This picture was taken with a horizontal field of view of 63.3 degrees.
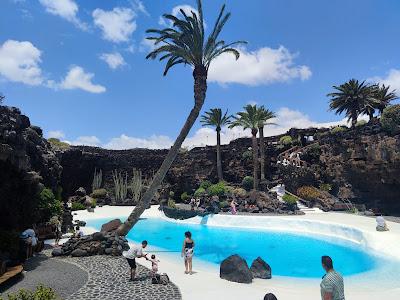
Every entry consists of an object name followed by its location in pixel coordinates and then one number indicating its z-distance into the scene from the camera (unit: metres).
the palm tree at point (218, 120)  46.91
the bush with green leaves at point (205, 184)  44.22
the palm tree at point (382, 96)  37.69
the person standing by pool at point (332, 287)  5.82
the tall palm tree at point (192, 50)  18.84
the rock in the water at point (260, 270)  12.48
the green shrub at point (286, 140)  44.19
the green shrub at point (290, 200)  31.31
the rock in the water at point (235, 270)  11.46
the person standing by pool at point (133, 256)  11.21
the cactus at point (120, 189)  47.33
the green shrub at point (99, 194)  47.08
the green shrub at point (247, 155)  46.56
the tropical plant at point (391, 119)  26.61
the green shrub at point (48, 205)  17.34
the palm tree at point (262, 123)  41.41
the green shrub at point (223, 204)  33.99
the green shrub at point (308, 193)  32.69
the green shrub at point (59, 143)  48.22
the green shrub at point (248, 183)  42.22
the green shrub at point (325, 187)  33.56
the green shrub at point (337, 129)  35.72
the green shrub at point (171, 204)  39.38
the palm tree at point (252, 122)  40.38
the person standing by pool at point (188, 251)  12.51
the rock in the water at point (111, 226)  19.01
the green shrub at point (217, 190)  38.25
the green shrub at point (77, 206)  39.06
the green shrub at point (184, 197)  44.19
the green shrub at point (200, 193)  40.27
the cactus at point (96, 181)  49.28
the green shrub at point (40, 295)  5.50
